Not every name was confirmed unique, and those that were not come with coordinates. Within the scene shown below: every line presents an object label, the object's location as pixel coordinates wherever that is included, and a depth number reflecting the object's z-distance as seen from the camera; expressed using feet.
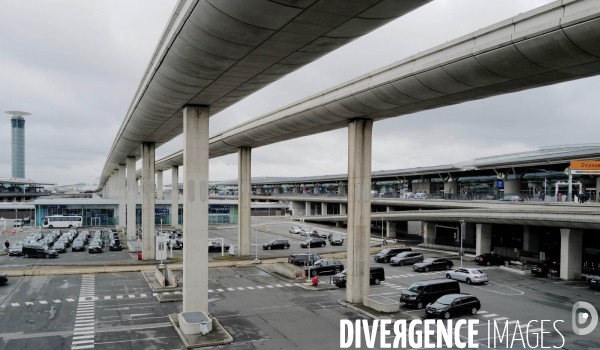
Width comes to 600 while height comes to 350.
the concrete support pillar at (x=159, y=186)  347.15
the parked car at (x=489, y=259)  155.22
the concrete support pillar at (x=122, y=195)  267.51
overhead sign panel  147.23
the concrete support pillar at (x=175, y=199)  291.79
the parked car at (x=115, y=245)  180.34
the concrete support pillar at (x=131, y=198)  214.32
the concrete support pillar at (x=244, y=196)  163.02
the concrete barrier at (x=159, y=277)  110.52
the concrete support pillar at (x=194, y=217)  81.46
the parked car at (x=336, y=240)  211.20
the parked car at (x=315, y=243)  200.13
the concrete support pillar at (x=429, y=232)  206.39
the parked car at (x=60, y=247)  173.68
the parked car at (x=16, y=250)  160.86
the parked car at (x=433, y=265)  139.57
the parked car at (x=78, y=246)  177.02
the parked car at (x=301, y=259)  147.64
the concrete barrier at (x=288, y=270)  125.70
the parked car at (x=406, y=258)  151.74
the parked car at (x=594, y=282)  113.80
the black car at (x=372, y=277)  112.68
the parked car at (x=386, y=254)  158.81
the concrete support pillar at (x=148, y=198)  153.69
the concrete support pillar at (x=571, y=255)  130.31
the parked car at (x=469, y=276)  119.75
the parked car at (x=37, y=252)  158.61
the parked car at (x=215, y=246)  177.17
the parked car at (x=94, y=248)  172.04
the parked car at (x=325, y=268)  128.98
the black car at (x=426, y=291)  91.91
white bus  279.69
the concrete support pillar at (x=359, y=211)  93.66
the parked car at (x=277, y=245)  189.22
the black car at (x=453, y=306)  84.53
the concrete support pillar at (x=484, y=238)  170.60
